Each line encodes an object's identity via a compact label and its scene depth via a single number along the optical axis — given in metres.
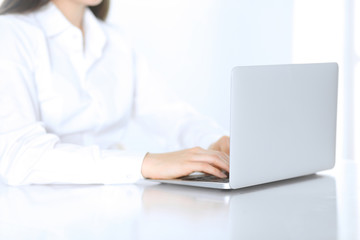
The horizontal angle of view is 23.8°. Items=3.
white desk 1.28
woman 1.66
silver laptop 1.50
